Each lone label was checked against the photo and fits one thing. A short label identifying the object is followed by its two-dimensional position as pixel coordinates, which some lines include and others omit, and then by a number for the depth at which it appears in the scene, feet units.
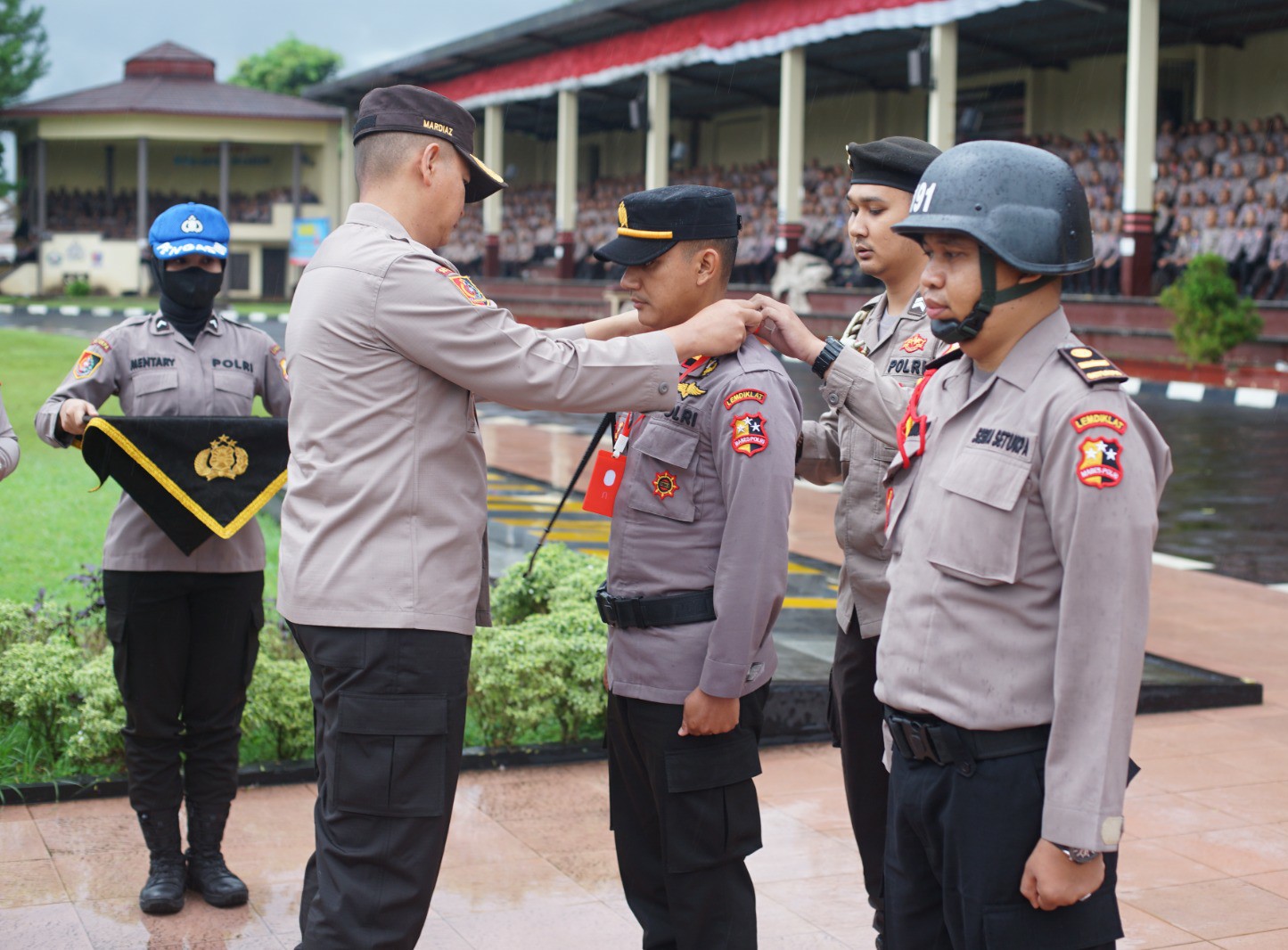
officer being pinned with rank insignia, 9.42
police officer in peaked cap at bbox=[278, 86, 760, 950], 8.98
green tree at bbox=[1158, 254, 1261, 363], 57.62
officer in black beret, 10.80
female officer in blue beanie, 12.53
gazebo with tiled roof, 158.40
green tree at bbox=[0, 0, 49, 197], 180.24
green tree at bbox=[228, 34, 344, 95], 248.32
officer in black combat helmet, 6.91
